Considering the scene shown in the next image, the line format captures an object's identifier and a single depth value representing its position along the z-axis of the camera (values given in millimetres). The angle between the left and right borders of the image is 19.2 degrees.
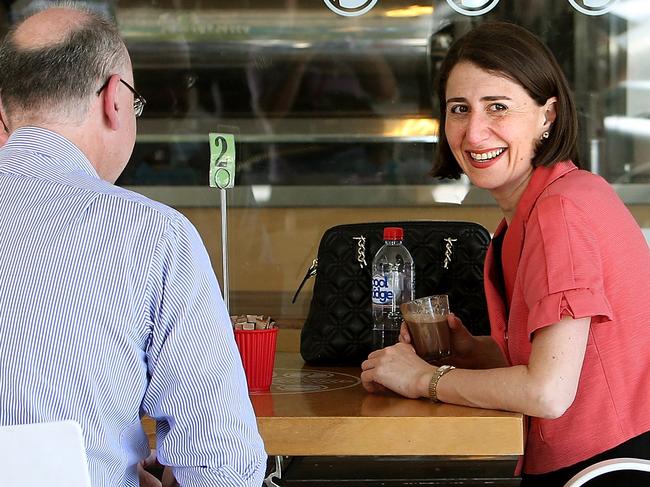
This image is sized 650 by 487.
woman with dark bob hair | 2659
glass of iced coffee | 2890
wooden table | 2661
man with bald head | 2292
